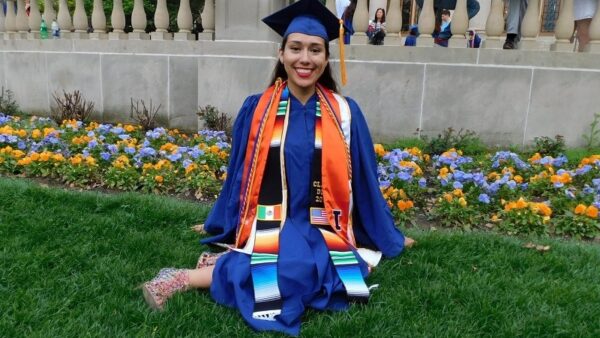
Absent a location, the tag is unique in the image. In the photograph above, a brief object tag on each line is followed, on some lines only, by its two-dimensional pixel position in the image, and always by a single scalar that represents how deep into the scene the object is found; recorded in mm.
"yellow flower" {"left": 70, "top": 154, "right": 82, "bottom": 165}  4691
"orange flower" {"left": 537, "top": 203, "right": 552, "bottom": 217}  3754
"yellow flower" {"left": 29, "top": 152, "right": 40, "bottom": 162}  4863
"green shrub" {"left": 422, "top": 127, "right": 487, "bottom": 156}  5367
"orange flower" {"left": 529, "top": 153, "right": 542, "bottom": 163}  4807
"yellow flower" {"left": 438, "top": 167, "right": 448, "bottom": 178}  4357
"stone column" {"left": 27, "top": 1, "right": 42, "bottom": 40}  8008
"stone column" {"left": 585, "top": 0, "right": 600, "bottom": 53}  5375
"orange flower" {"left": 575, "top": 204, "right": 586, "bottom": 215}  3711
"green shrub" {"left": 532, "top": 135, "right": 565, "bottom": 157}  5207
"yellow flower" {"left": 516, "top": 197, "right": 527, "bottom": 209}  3764
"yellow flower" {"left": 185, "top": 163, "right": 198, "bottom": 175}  4543
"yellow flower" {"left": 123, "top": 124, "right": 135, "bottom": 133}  5969
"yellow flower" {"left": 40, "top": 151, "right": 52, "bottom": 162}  4836
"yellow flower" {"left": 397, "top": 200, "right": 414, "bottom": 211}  3846
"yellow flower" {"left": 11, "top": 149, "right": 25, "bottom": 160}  5012
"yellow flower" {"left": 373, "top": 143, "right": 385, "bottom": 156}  5020
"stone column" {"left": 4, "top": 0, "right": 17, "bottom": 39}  8242
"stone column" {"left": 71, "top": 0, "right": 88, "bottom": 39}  7465
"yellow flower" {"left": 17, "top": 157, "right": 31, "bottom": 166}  4797
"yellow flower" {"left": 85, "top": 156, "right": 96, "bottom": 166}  4672
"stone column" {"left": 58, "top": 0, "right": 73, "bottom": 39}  7593
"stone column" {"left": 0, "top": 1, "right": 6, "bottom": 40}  8484
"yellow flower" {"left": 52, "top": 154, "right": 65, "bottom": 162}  4820
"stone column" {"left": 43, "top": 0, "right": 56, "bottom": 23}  7918
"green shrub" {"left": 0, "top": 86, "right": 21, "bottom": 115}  7820
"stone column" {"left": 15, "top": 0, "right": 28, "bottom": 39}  8070
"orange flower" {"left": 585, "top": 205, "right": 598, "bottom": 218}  3680
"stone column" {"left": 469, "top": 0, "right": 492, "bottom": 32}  12550
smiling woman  2590
